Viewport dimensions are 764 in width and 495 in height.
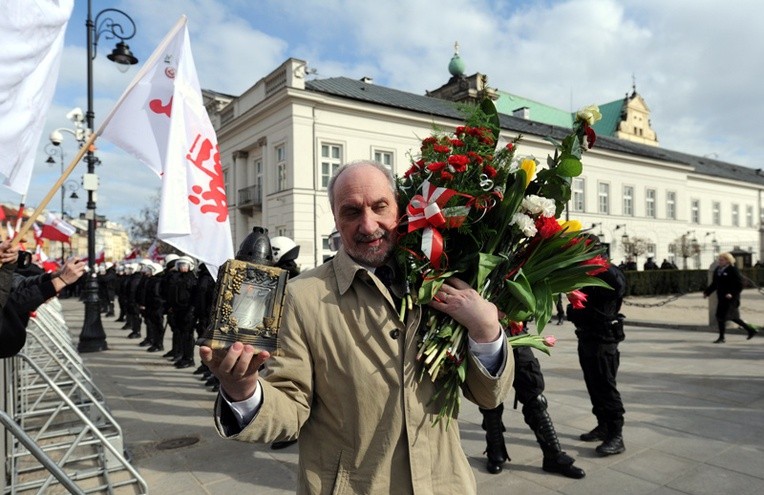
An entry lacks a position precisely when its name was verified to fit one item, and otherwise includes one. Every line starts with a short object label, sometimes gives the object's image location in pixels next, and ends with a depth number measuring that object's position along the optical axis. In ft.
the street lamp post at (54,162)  49.11
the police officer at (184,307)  31.27
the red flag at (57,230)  34.35
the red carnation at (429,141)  6.82
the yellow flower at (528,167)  6.32
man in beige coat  5.61
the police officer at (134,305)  46.85
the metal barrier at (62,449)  12.01
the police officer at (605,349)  14.83
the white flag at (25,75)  7.55
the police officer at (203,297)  26.68
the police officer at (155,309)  38.24
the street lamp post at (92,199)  35.91
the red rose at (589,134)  6.63
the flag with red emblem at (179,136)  13.33
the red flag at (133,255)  112.78
